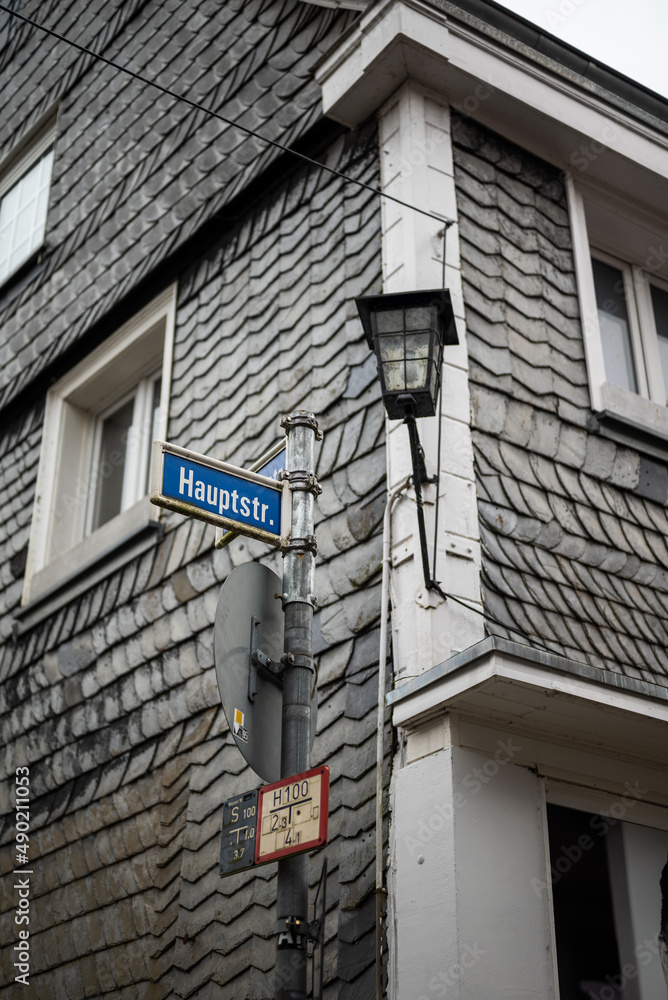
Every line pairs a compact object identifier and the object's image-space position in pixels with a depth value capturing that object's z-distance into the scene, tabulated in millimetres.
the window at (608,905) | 4137
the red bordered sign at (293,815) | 3291
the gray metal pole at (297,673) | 3338
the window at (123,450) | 7297
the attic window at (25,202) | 9219
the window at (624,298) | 5793
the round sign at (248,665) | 3635
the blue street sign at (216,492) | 3799
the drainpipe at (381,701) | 4051
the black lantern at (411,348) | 4379
